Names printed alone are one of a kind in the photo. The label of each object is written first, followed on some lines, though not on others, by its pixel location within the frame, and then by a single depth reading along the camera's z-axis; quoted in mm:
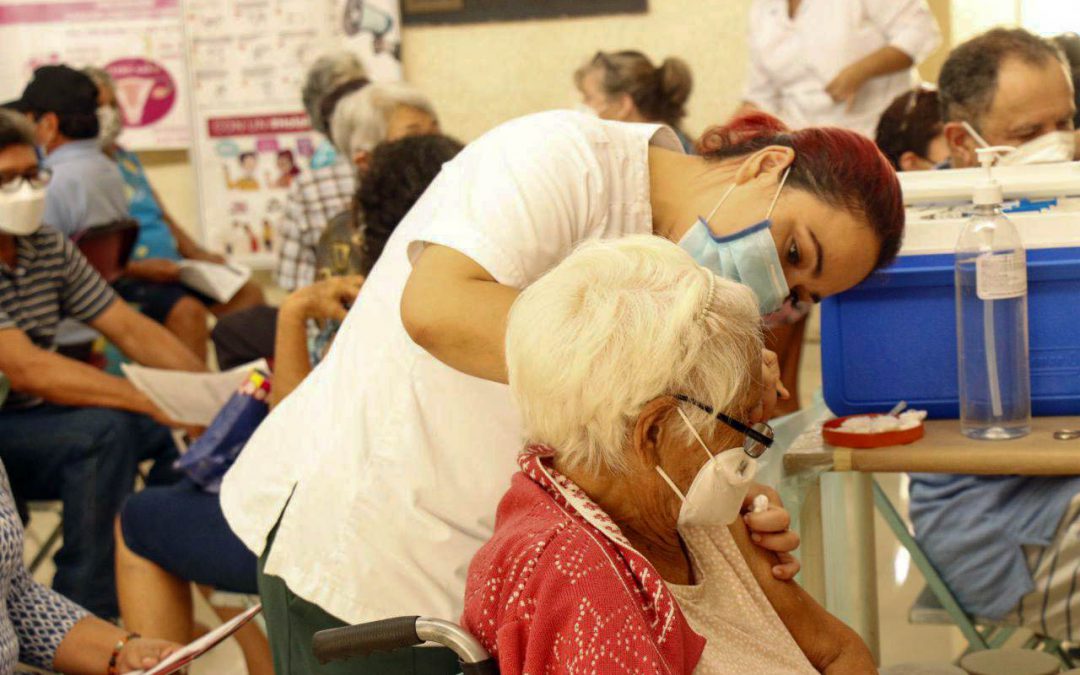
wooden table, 1792
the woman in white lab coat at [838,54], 4918
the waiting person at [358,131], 4105
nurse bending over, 1565
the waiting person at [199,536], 2334
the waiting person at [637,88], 4746
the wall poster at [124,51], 6637
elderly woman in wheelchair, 1250
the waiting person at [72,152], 4500
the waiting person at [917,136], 3414
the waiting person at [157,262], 4637
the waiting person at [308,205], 3715
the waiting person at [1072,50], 2641
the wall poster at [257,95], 6520
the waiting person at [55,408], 3424
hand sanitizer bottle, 1948
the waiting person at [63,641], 1937
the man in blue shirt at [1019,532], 2219
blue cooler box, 2023
